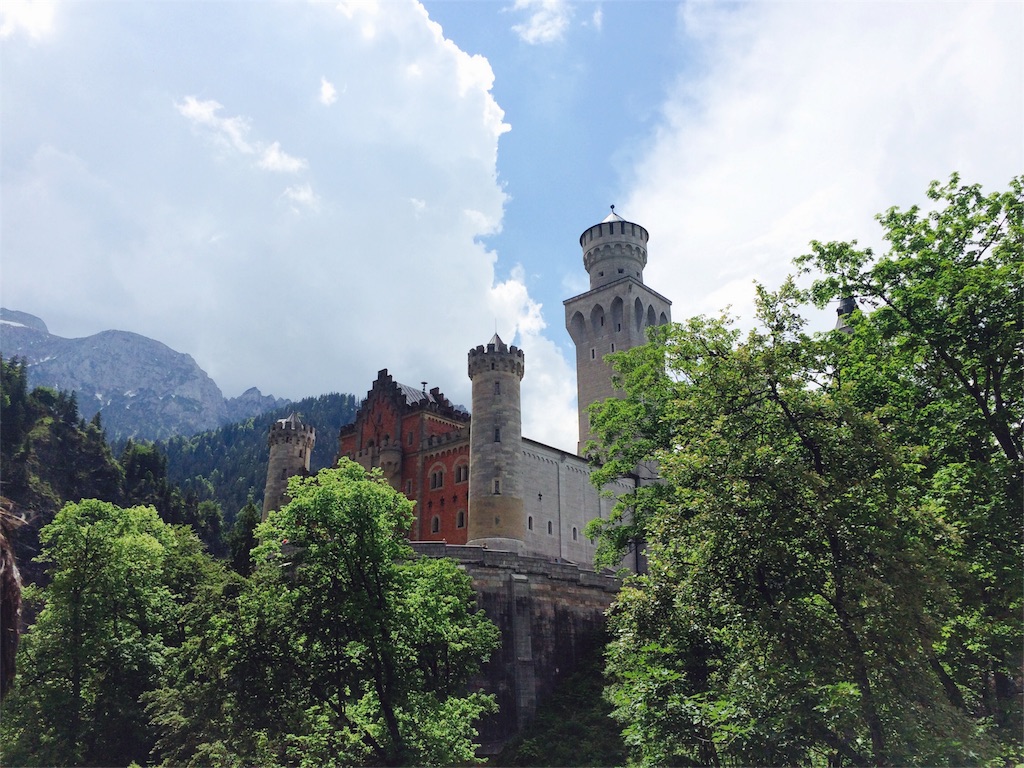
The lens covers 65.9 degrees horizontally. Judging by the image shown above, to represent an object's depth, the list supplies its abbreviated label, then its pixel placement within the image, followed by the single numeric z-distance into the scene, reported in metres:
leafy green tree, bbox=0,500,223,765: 28.77
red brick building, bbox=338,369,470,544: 57.88
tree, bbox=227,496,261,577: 53.53
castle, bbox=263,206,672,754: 38.59
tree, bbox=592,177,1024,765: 14.05
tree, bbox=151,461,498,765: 22.77
